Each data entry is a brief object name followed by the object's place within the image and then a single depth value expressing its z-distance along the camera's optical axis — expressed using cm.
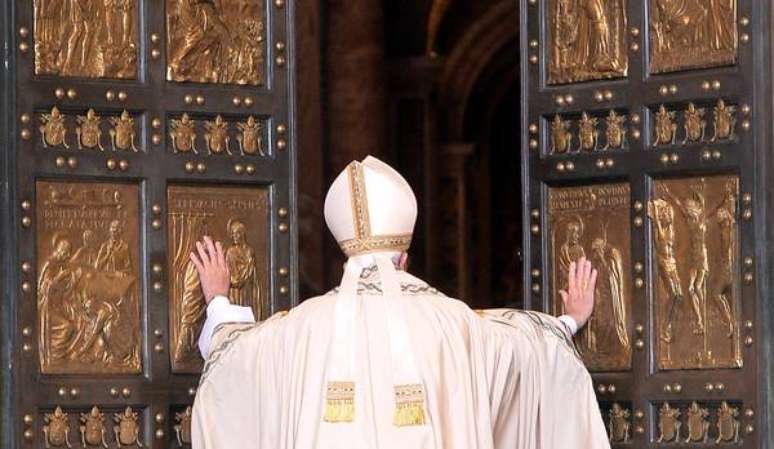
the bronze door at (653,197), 1369
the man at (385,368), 1262
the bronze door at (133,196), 1380
